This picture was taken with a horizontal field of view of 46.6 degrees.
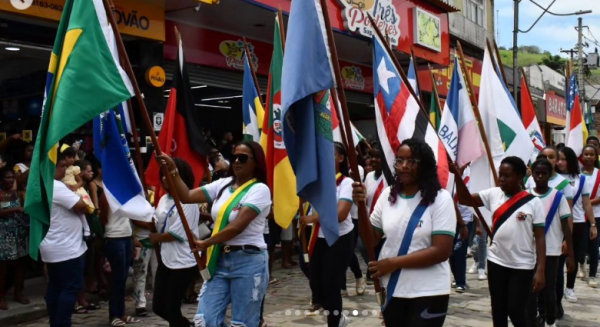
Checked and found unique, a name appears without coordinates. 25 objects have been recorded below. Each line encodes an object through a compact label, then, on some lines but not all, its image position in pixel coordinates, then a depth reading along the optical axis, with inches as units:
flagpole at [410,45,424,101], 292.5
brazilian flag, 189.0
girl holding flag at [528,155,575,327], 262.5
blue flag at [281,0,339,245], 179.6
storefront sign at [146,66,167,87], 440.8
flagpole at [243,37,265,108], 312.2
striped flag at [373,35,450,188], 205.0
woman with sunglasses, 192.9
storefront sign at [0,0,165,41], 359.9
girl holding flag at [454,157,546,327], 223.0
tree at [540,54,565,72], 3331.7
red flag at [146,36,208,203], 266.4
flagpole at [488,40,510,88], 306.7
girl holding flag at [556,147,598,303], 330.6
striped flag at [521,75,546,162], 355.6
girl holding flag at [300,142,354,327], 257.0
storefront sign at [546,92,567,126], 1233.9
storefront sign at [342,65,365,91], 682.8
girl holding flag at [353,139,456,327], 169.8
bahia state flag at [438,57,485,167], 270.2
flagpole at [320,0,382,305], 172.9
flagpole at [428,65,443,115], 320.6
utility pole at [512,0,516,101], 827.3
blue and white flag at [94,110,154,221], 218.8
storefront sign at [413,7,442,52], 669.3
